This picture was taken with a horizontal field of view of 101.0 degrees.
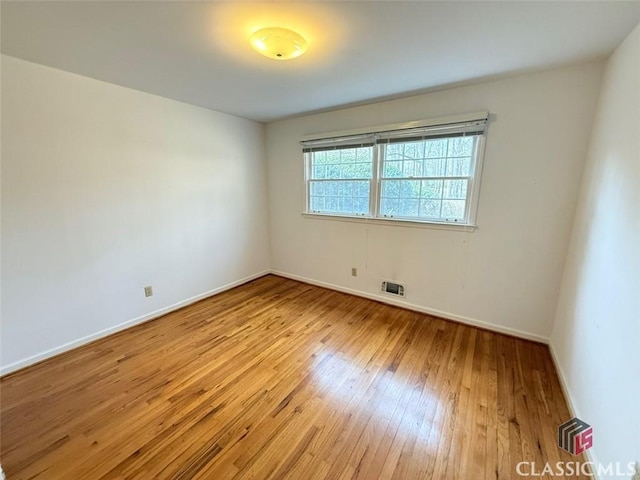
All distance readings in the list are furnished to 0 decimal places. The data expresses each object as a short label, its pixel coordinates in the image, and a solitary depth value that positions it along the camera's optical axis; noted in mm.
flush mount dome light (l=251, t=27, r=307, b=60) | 1542
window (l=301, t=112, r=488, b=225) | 2578
